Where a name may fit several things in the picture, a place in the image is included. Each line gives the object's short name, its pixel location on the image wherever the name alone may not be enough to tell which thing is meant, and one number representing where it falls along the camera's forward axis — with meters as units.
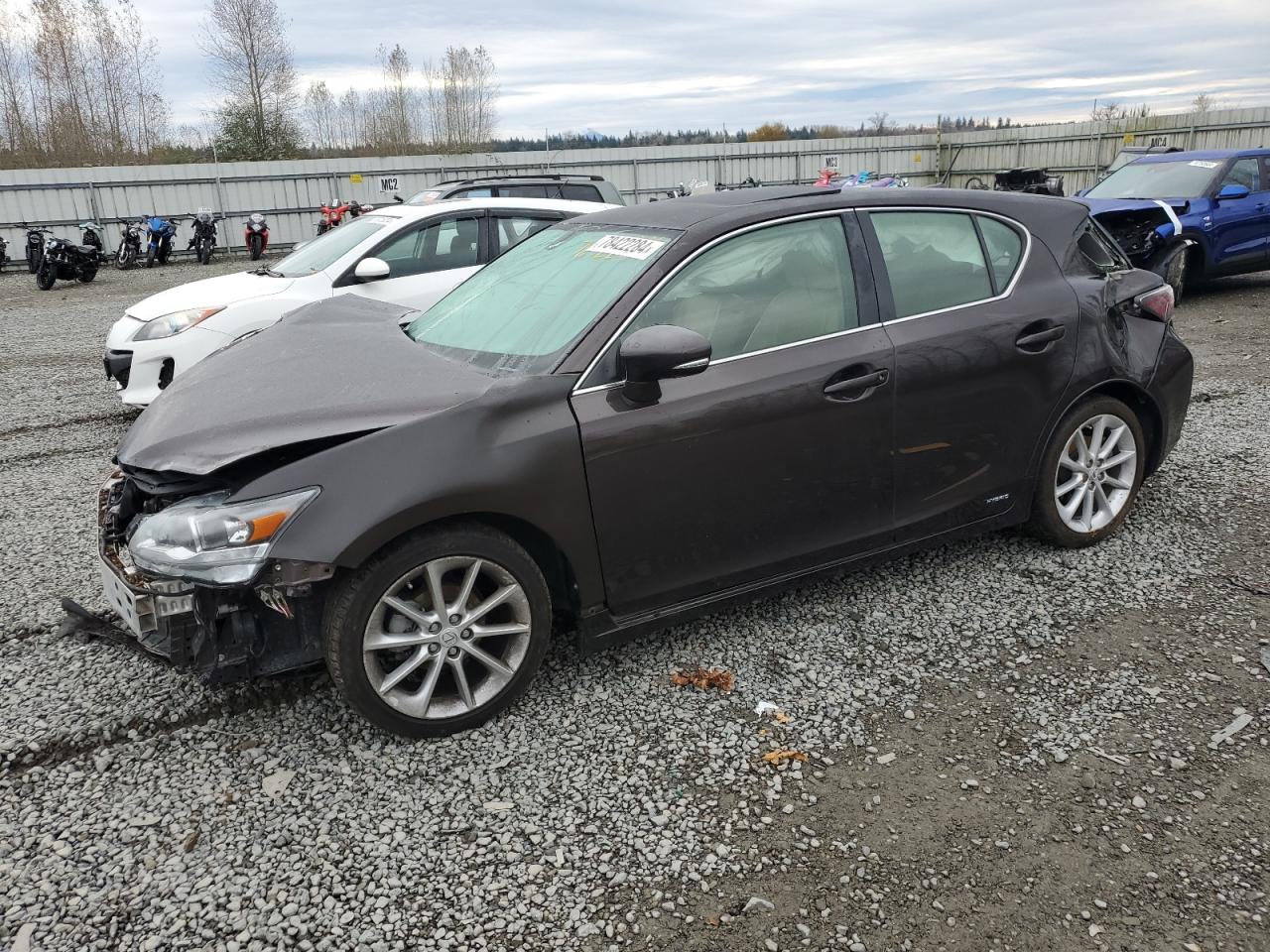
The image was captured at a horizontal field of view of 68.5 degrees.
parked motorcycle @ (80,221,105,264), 18.95
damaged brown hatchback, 2.90
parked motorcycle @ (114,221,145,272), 20.36
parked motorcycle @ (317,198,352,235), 21.33
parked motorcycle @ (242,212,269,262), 21.36
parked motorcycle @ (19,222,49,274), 17.88
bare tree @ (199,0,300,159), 37.00
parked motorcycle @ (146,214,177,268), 20.77
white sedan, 6.60
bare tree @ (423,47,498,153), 47.19
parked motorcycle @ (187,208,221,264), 21.12
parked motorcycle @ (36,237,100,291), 17.00
